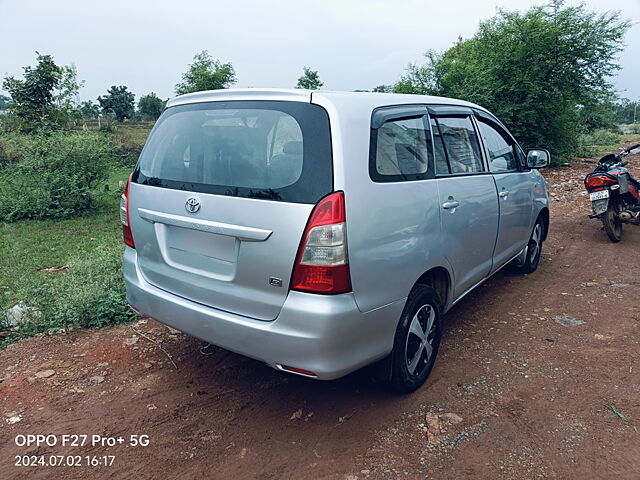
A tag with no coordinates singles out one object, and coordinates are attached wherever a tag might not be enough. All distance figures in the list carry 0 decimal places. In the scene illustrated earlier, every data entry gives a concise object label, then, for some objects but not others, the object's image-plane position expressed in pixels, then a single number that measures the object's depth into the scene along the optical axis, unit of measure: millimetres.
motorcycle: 6320
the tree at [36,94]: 14008
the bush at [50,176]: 10258
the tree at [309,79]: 25609
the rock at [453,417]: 2791
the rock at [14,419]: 2836
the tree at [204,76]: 25297
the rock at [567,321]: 4113
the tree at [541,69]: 13227
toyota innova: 2338
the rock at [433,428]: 2629
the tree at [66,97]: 14284
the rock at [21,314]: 4125
